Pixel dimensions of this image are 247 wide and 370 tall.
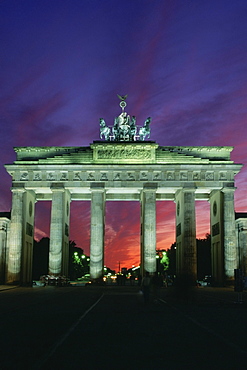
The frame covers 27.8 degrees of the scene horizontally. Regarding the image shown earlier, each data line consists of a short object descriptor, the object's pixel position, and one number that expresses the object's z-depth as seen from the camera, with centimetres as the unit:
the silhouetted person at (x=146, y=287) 2849
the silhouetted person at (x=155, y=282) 3266
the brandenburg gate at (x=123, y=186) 6600
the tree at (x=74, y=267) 13712
